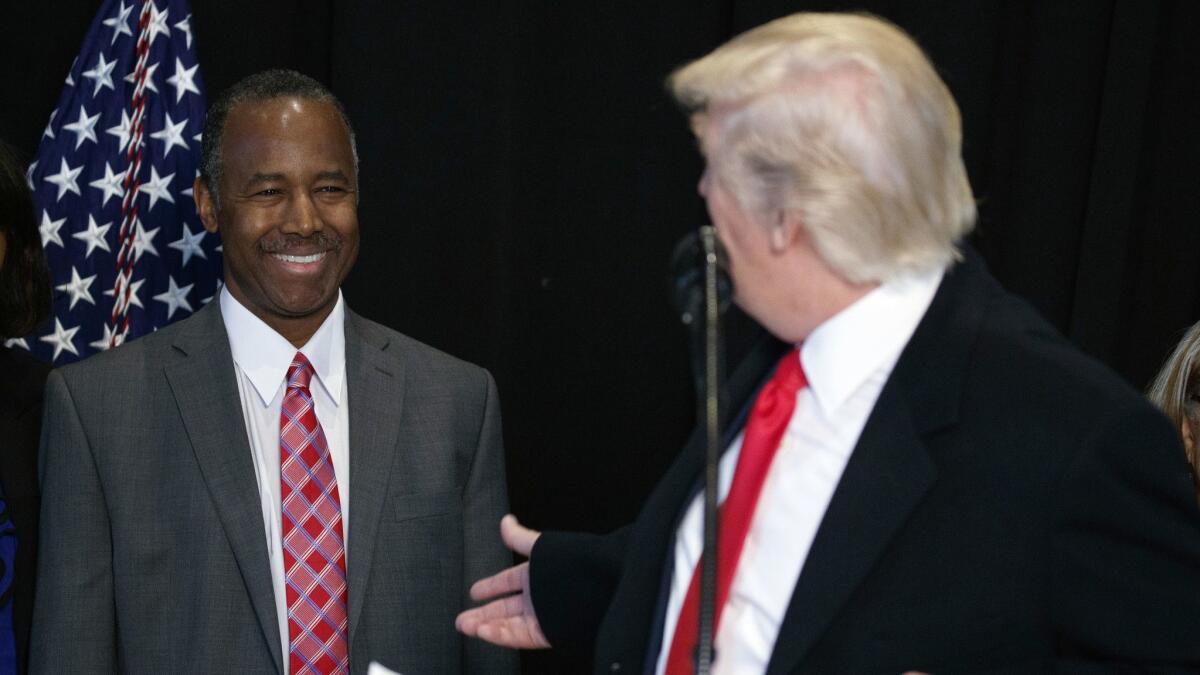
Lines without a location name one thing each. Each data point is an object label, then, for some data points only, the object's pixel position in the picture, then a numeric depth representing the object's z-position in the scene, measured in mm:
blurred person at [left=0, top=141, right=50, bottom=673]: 3726
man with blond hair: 3173
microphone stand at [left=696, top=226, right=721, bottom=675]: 3127
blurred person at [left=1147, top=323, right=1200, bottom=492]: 3814
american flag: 4113
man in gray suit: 3667
